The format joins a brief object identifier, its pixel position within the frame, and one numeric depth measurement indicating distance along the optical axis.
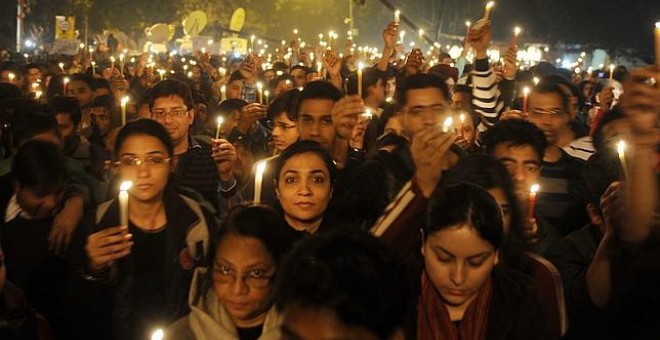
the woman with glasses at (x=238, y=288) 2.86
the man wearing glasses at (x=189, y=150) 5.07
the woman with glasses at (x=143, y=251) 3.25
